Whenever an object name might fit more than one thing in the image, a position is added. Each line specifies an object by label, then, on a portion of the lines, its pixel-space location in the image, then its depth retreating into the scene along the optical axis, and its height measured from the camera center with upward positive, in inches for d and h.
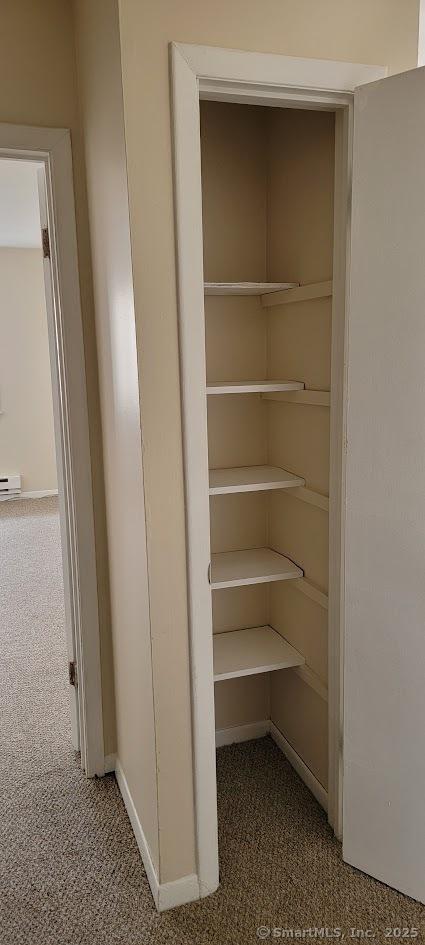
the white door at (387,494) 60.4 -14.3
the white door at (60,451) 84.6 -12.6
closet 61.1 -8.3
